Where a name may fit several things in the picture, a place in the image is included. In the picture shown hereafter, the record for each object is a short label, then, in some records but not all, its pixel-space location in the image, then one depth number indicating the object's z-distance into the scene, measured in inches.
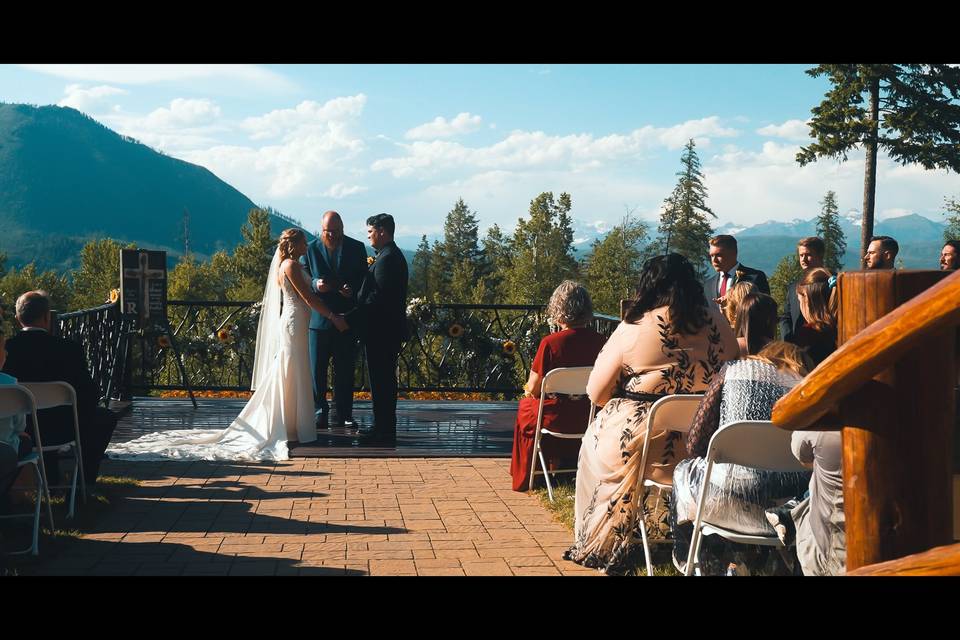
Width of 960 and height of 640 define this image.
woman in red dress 236.4
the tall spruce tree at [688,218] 3075.8
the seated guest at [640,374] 172.9
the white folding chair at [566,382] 228.5
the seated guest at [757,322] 163.8
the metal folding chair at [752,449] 133.9
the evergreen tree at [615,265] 3029.0
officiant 326.6
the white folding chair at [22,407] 175.5
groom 304.5
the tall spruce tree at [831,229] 3634.4
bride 309.6
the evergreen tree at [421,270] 4138.3
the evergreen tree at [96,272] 3870.6
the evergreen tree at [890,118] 1438.2
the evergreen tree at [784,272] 3804.1
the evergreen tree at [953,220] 2137.3
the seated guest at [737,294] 168.4
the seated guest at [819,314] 201.8
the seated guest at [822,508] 114.3
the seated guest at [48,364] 212.1
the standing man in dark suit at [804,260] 262.4
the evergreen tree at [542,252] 3100.4
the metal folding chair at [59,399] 198.2
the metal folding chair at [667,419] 164.6
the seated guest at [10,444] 165.2
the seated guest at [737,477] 140.6
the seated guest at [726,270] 283.9
